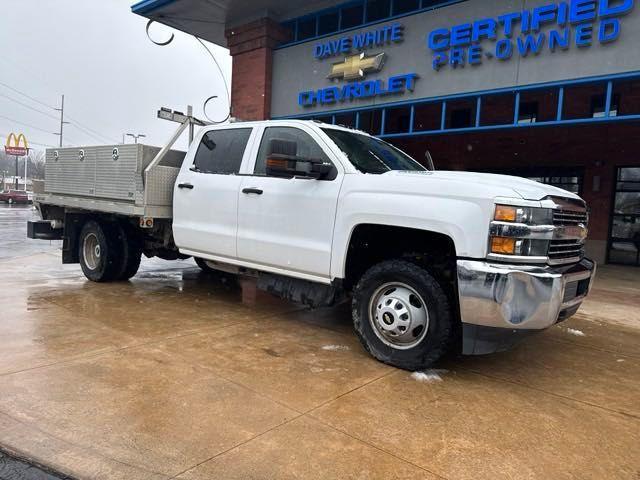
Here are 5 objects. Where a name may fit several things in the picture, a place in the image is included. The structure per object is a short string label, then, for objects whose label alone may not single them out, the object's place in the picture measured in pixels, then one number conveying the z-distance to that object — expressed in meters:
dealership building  8.49
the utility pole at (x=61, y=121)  62.62
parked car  41.81
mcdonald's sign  61.31
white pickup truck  3.55
